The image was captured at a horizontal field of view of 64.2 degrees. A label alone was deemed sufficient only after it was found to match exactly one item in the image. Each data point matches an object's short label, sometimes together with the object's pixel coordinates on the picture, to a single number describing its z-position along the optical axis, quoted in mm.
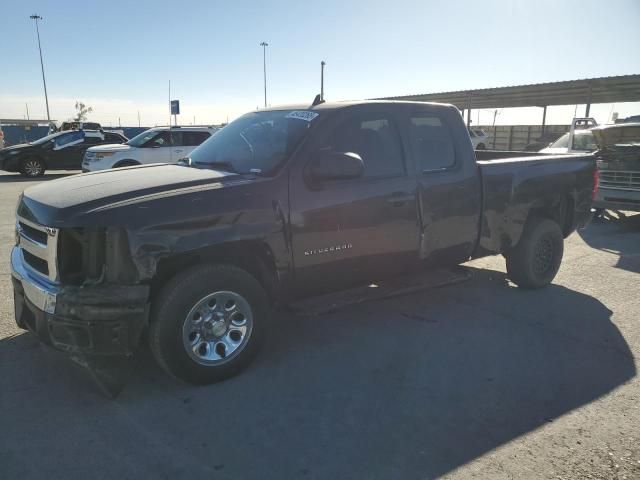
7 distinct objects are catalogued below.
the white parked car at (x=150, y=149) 14039
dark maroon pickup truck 3080
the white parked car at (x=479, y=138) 29266
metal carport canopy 21172
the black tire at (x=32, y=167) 18078
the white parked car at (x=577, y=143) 12258
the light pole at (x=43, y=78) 40969
